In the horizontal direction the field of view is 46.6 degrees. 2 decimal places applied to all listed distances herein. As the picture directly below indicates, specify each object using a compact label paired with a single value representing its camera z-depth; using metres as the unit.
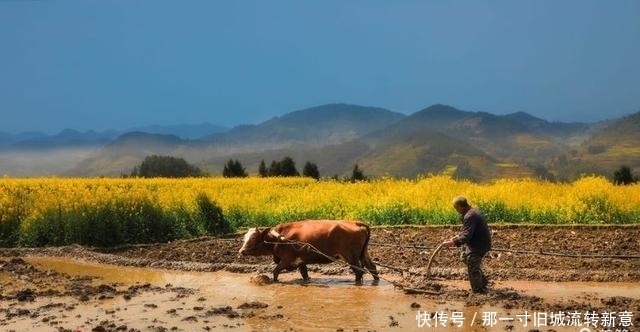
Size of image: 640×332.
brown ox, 13.75
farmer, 12.25
